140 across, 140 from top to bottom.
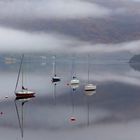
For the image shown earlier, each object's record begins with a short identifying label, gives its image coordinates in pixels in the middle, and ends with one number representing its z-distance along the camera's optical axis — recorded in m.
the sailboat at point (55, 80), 174.07
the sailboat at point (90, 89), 127.60
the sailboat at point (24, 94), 105.38
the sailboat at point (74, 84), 147.71
